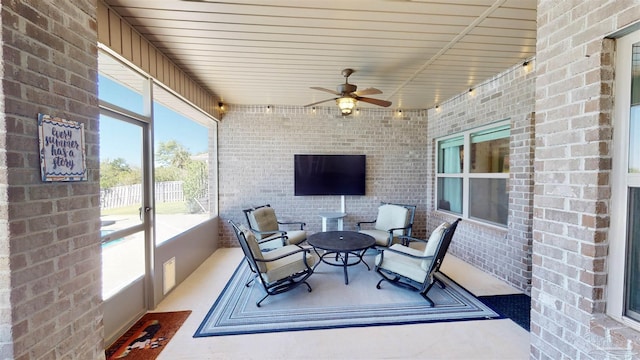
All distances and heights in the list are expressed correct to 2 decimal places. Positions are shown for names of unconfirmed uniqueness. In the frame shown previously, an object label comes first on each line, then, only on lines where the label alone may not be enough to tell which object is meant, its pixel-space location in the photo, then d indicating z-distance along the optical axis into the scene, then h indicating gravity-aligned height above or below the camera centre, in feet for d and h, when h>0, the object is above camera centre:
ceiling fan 9.37 +3.09
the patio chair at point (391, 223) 12.34 -2.84
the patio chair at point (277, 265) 8.47 -3.49
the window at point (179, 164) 9.62 +0.48
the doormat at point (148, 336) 6.37 -4.82
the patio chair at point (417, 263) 8.46 -3.42
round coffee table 10.17 -3.14
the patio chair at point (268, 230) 12.25 -3.11
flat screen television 15.42 -0.01
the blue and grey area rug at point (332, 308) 7.48 -4.70
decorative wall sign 3.69 +0.41
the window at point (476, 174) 11.11 +0.00
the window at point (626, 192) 3.86 -0.29
